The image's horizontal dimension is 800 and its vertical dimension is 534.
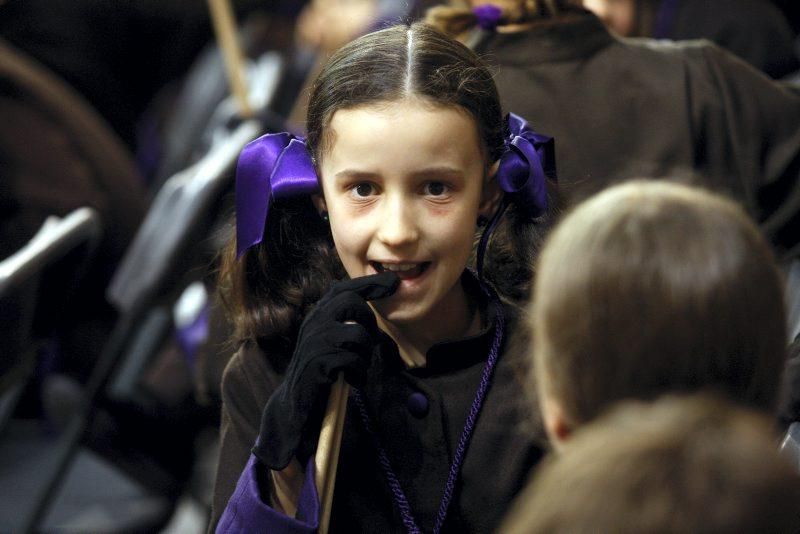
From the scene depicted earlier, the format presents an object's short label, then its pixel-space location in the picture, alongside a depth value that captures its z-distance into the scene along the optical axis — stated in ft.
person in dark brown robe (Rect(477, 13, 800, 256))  12.90
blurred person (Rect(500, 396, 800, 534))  4.83
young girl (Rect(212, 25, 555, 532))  8.12
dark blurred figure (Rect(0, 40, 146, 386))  18.33
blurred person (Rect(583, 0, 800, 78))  17.40
